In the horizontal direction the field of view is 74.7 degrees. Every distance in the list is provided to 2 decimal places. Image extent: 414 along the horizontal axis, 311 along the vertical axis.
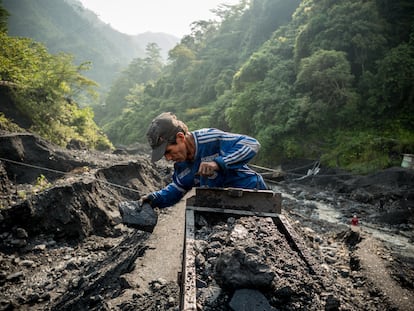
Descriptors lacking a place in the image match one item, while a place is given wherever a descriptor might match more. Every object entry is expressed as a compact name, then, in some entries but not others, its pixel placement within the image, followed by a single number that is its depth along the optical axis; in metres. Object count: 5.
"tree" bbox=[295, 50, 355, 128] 17.25
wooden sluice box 2.44
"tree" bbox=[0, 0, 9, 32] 14.14
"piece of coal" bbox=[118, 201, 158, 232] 2.87
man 2.55
